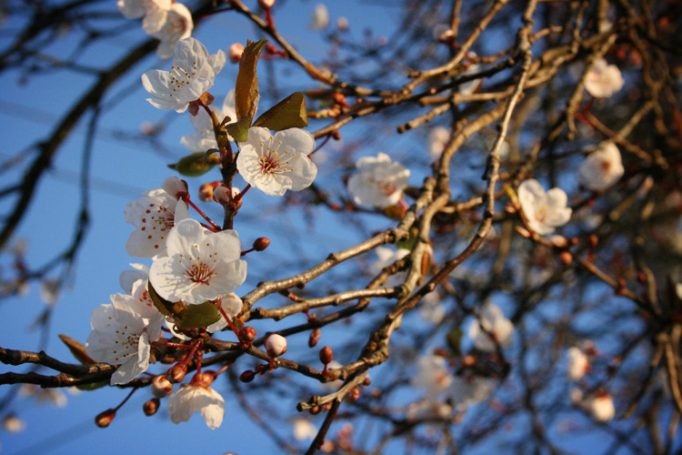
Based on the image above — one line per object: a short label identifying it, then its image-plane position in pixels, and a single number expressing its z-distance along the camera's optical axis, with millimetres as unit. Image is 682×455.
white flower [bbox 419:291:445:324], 2168
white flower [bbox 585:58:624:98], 578
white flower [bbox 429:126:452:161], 2288
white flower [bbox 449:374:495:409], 507
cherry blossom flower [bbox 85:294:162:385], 296
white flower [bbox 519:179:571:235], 424
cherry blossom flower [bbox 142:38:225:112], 309
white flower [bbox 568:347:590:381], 1782
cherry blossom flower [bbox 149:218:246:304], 289
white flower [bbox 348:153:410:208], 406
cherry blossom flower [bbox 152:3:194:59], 367
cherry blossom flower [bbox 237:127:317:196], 306
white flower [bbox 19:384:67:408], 2804
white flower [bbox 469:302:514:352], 563
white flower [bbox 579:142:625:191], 507
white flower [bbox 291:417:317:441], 2887
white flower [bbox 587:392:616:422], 1637
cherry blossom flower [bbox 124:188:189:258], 313
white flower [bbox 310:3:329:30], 2666
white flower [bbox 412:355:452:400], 588
